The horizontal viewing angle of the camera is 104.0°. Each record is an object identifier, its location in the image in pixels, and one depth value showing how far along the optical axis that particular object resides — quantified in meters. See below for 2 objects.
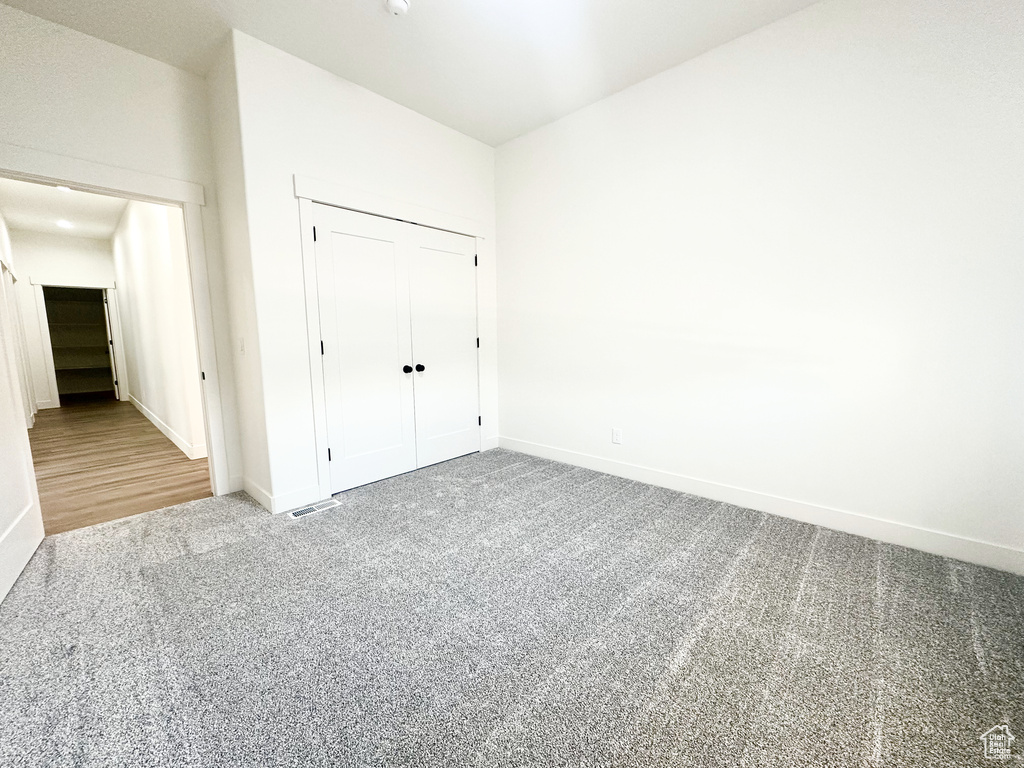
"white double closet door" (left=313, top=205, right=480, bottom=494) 2.94
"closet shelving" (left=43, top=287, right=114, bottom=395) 8.07
